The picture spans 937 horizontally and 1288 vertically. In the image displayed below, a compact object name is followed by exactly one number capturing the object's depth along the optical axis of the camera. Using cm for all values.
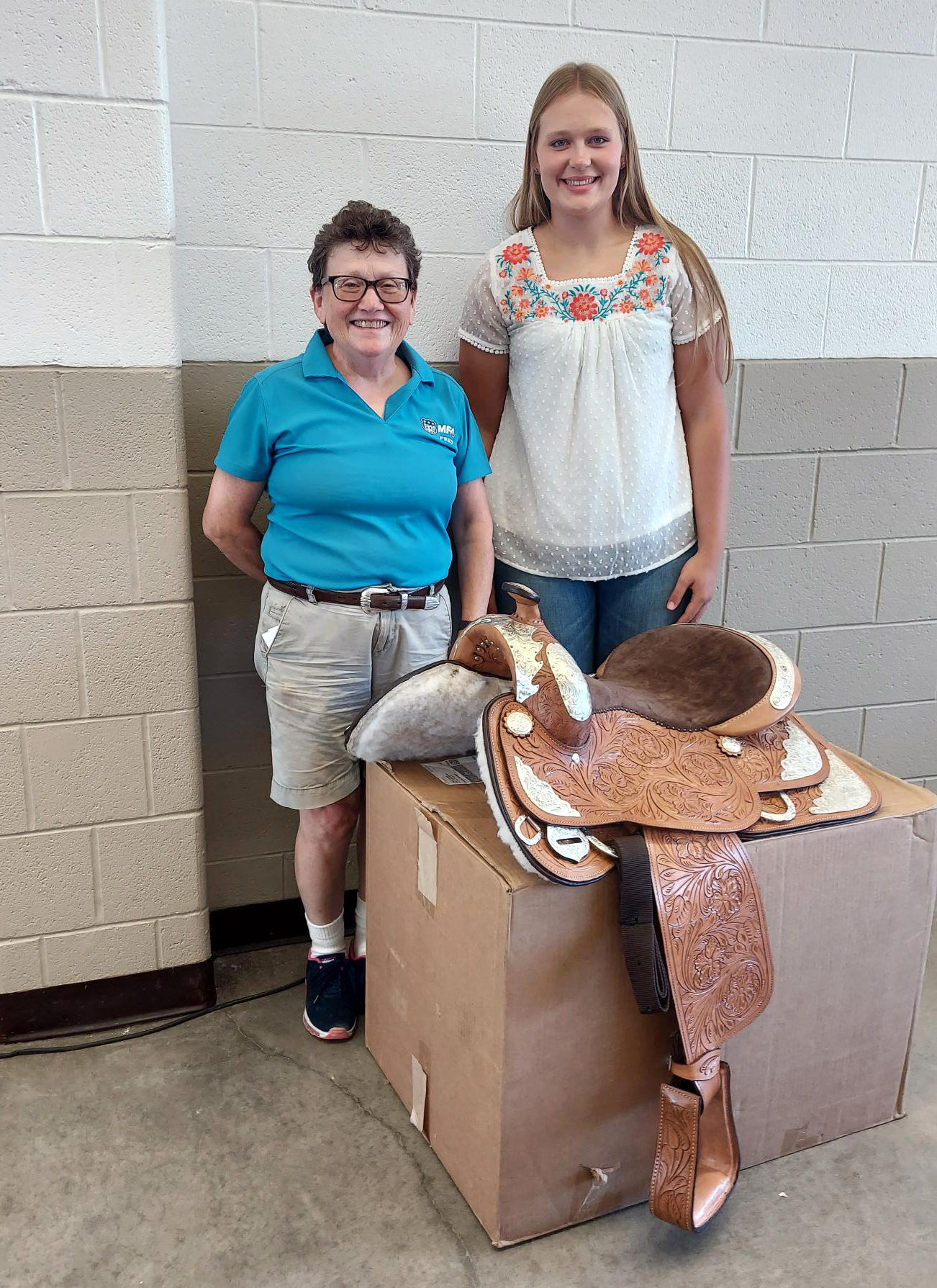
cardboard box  149
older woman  177
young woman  193
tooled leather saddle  144
